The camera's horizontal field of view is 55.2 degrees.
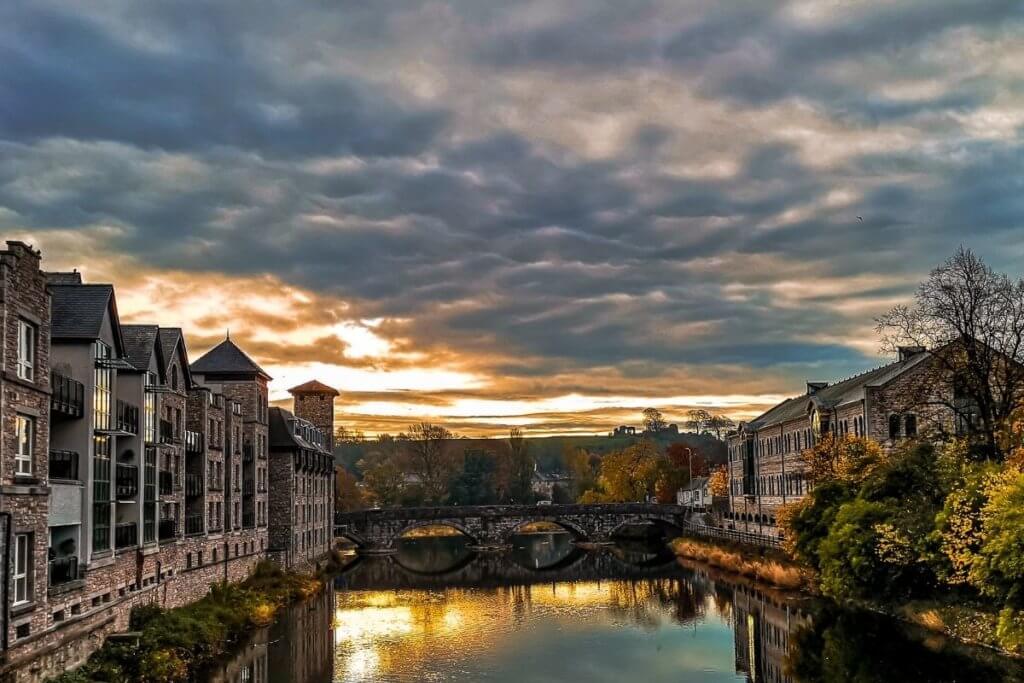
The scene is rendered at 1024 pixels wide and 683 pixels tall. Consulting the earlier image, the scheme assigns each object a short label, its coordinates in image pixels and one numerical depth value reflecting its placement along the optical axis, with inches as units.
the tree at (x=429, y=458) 4970.5
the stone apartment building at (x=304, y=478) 2325.3
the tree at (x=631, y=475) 4596.5
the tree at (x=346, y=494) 4212.6
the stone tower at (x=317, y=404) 3058.6
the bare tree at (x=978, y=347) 1600.6
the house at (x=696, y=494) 4313.2
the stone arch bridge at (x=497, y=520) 3486.7
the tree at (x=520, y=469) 5733.3
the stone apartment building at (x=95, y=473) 917.8
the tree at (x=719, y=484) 3944.4
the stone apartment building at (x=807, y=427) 2204.7
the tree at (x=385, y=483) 4832.7
